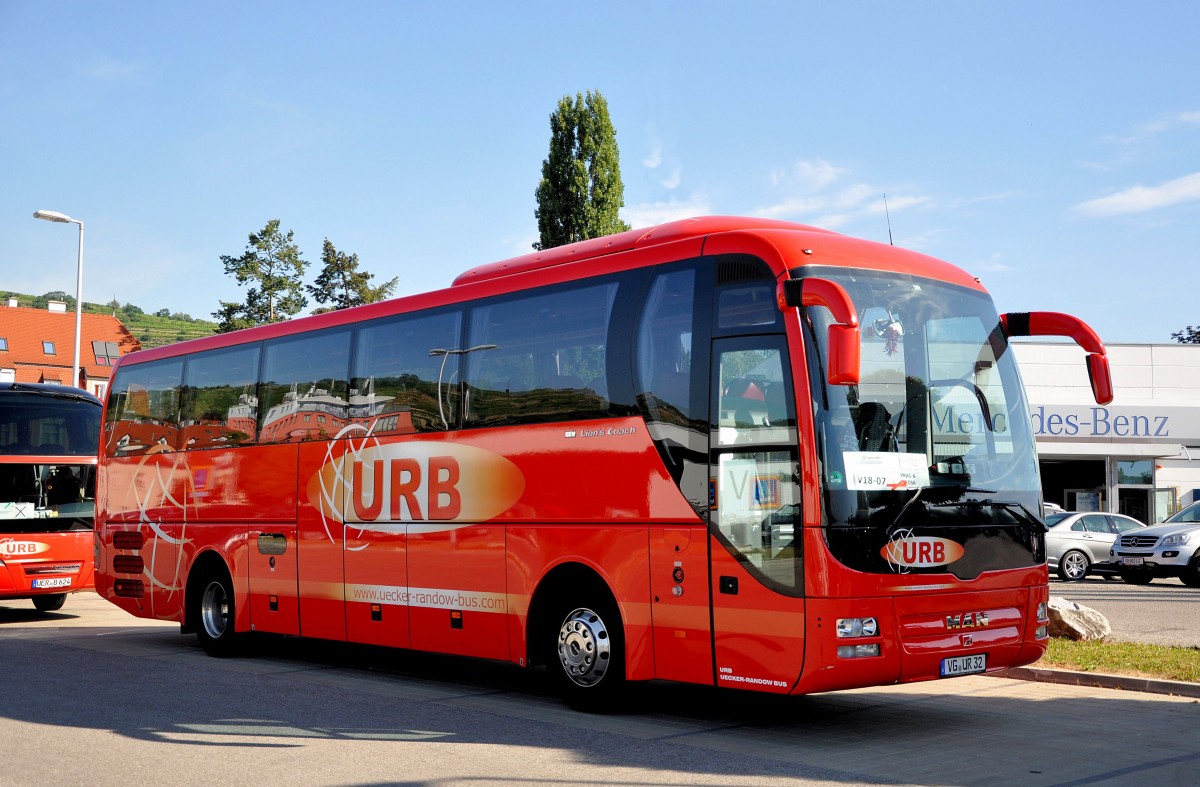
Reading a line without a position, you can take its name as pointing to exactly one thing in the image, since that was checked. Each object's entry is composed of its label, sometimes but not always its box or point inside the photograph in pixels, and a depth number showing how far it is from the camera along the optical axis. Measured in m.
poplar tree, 38.84
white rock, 13.98
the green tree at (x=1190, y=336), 77.44
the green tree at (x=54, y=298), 125.75
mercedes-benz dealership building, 41.50
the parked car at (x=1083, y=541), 28.89
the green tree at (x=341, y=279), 83.69
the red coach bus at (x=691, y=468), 8.52
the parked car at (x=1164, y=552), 25.89
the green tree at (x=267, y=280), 79.25
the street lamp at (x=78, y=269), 30.14
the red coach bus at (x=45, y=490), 18.58
